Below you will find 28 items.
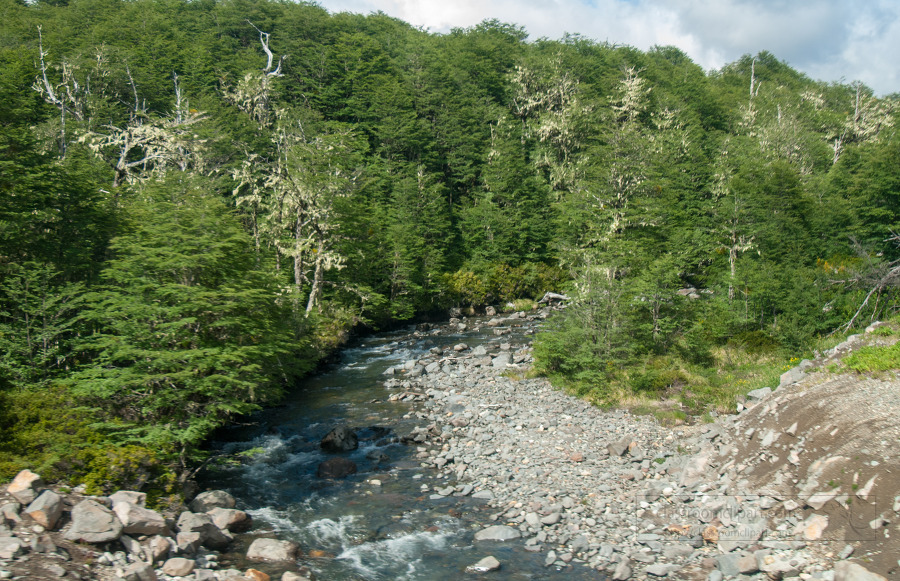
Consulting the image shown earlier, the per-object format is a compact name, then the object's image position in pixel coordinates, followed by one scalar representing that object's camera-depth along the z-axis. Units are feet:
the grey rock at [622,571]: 30.89
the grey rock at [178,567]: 28.43
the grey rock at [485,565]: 32.99
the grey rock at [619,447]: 46.50
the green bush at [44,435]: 31.14
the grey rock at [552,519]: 37.55
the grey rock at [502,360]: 80.84
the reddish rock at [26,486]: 27.71
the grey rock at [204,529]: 33.53
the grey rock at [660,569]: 30.71
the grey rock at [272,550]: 33.78
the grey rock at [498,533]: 36.70
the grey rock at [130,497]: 31.02
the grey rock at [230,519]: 36.52
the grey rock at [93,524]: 27.33
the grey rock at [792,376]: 47.34
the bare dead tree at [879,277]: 51.80
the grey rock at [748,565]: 29.12
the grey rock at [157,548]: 28.96
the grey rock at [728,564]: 29.50
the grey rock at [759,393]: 48.94
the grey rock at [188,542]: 31.26
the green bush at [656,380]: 59.41
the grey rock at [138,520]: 29.63
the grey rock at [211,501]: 38.32
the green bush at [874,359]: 40.42
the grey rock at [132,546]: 28.60
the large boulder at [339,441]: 53.11
